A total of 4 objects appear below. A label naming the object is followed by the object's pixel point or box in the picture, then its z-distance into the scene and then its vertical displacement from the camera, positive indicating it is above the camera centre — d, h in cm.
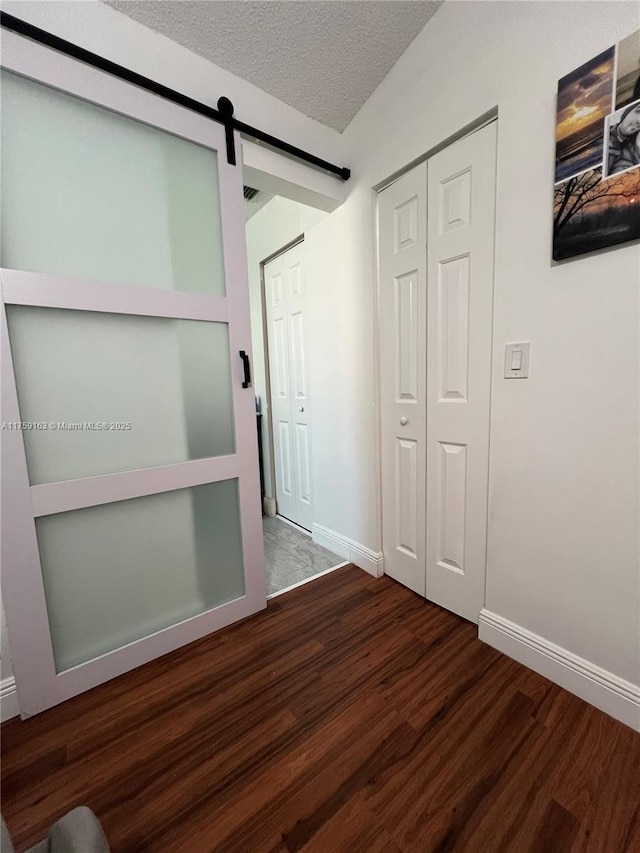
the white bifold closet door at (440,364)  137 +7
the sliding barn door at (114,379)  115 +4
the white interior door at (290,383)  248 +0
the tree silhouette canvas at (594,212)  97 +49
